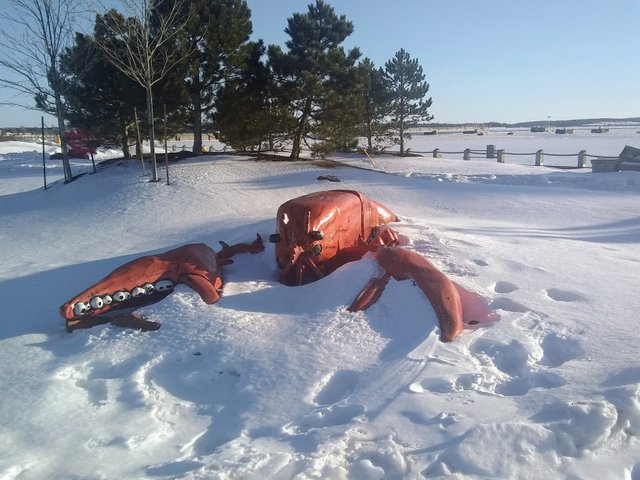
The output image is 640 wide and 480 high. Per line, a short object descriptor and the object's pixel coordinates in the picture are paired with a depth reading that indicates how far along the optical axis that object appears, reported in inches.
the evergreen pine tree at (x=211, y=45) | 634.8
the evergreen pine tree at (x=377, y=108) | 999.0
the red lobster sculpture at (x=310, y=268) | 201.2
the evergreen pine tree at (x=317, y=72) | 667.4
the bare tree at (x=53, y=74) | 570.3
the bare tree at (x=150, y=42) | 538.6
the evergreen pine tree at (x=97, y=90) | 627.2
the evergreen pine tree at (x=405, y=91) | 994.7
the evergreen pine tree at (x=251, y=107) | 669.9
